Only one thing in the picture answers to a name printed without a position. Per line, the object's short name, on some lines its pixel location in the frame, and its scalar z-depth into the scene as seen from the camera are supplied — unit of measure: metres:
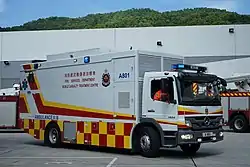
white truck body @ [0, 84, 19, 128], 29.27
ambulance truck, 13.94
